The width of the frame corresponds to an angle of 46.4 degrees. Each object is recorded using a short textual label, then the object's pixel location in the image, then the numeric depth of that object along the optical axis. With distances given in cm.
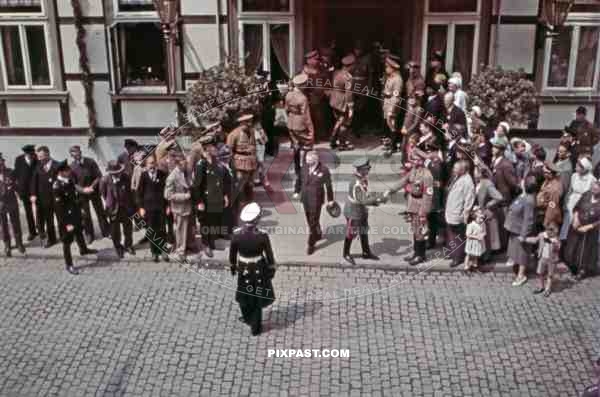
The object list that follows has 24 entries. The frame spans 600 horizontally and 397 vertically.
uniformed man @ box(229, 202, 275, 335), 842
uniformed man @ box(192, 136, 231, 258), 1048
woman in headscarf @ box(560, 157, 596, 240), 980
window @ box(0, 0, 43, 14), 1361
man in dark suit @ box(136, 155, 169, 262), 1034
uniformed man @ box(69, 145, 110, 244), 1094
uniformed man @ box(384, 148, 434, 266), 1018
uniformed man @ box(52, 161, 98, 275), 1016
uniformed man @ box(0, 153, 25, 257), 1063
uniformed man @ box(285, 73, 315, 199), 1189
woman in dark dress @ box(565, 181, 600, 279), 970
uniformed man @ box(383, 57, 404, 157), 1282
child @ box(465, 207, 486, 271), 1007
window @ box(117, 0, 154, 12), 1356
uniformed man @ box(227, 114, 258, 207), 1108
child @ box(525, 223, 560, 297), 945
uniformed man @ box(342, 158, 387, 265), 1007
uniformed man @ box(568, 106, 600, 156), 1162
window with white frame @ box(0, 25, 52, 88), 1383
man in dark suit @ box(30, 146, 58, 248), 1084
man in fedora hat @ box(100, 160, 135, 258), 1057
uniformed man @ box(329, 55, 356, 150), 1300
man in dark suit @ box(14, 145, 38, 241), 1096
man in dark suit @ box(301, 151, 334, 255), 1037
